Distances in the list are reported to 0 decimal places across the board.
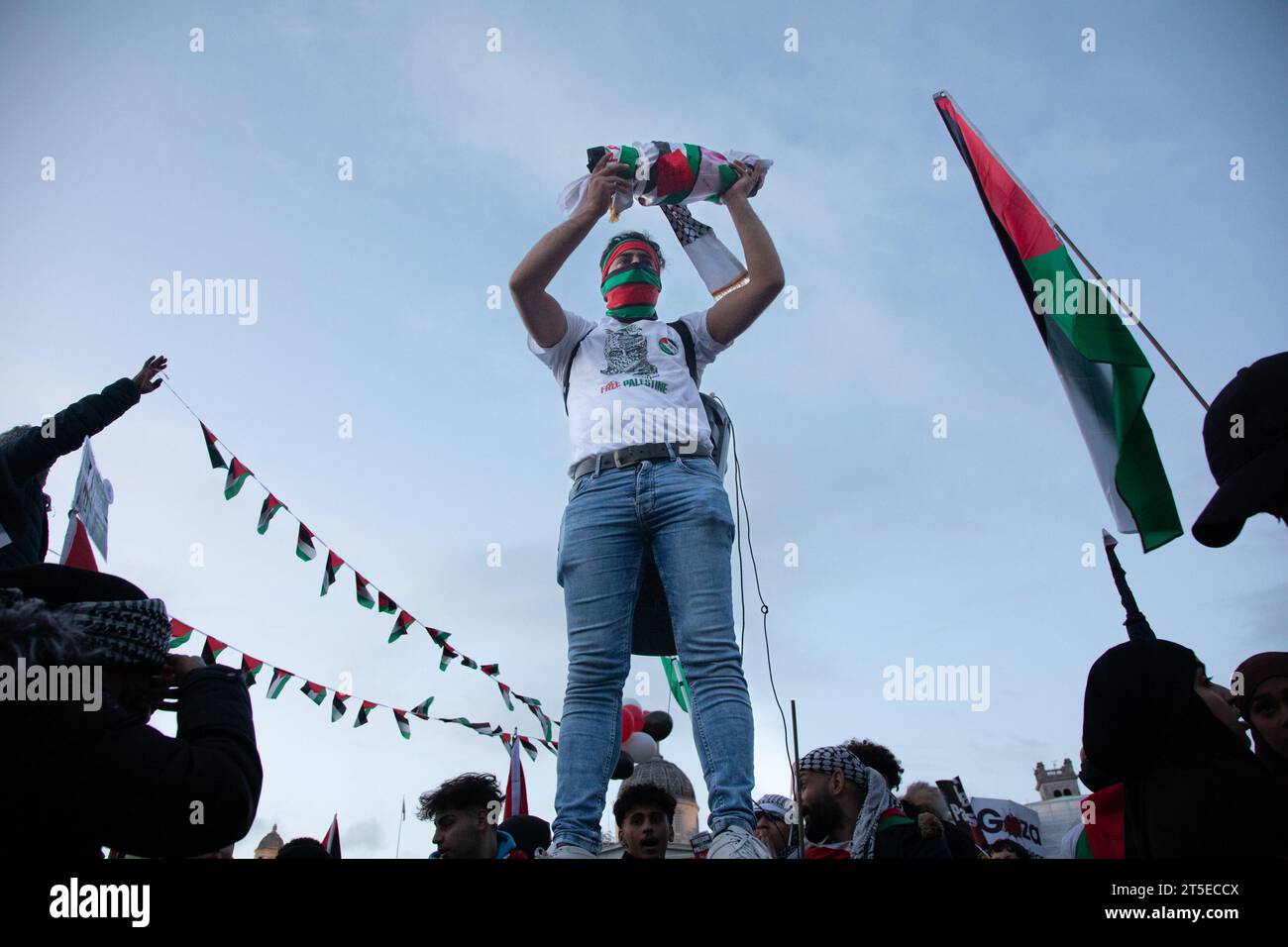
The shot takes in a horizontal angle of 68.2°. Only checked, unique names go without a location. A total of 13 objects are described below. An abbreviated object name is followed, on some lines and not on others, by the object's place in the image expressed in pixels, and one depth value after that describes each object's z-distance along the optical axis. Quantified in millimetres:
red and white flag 10875
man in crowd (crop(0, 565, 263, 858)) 1821
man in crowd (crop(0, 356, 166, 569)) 3840
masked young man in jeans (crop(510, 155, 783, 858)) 2982
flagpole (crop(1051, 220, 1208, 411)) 4373
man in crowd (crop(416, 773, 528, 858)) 4605
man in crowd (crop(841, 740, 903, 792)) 5223
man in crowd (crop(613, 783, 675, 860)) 4429
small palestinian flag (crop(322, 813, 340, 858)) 6535
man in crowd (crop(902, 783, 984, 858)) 4648
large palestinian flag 4754
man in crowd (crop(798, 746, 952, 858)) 4445
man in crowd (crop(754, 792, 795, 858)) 5660
